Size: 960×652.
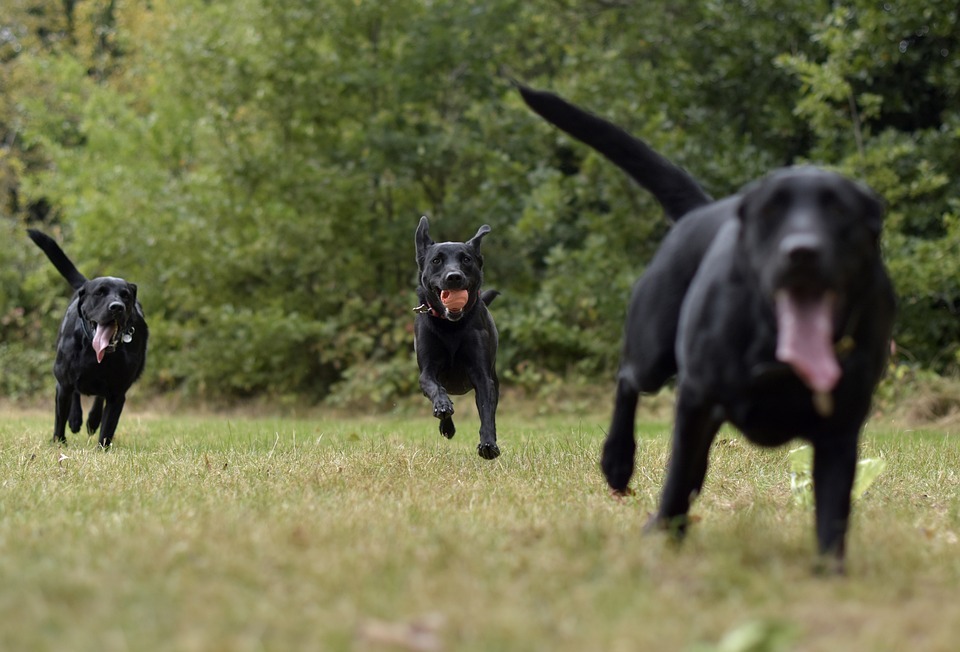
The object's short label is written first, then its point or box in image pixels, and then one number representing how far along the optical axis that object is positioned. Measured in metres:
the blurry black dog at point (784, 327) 5.08
